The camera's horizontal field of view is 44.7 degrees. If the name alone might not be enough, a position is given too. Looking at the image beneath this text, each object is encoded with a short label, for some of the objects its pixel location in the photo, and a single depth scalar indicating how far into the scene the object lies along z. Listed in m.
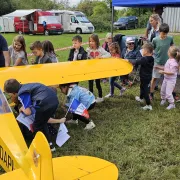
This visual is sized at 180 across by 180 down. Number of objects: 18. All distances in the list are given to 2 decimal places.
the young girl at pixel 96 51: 4.81
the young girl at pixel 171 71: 4.47
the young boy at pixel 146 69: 4.28
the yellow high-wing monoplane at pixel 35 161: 1.87
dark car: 25.05
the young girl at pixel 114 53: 5.21
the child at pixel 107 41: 6.10
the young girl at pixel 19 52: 4.42
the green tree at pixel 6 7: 32.70
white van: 23.08
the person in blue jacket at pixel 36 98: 2.93
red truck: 22.67
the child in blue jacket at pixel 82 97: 3.80
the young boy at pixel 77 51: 4.68
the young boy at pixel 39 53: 4.16
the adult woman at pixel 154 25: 5.20
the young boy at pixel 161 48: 4.88
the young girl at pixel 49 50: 4.35
